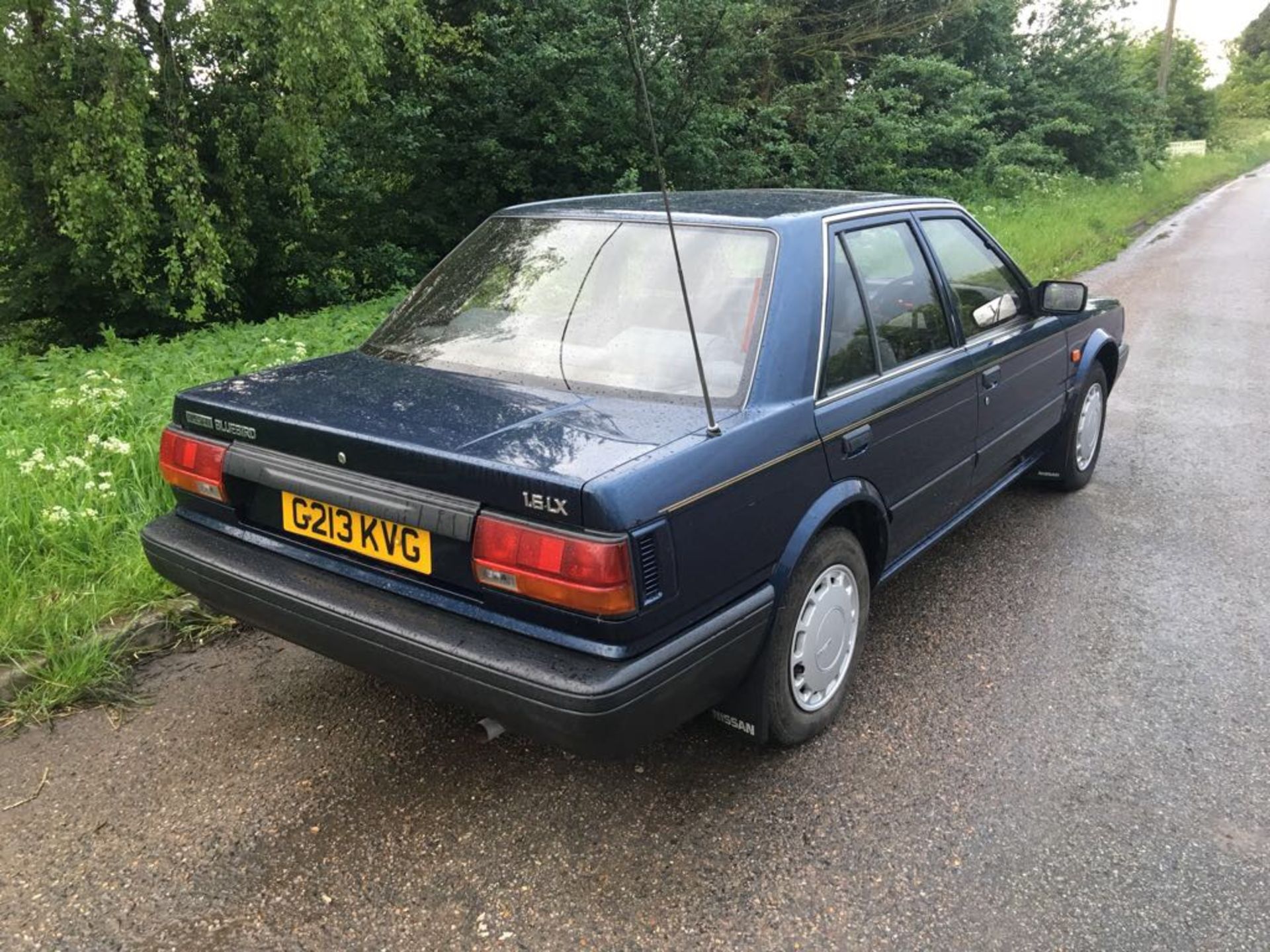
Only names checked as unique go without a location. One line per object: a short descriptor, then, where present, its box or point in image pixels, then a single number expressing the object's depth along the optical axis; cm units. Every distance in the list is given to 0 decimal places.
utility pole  3095
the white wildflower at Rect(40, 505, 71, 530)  364
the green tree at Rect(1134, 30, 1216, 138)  4347
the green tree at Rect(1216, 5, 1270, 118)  6781
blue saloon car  211
